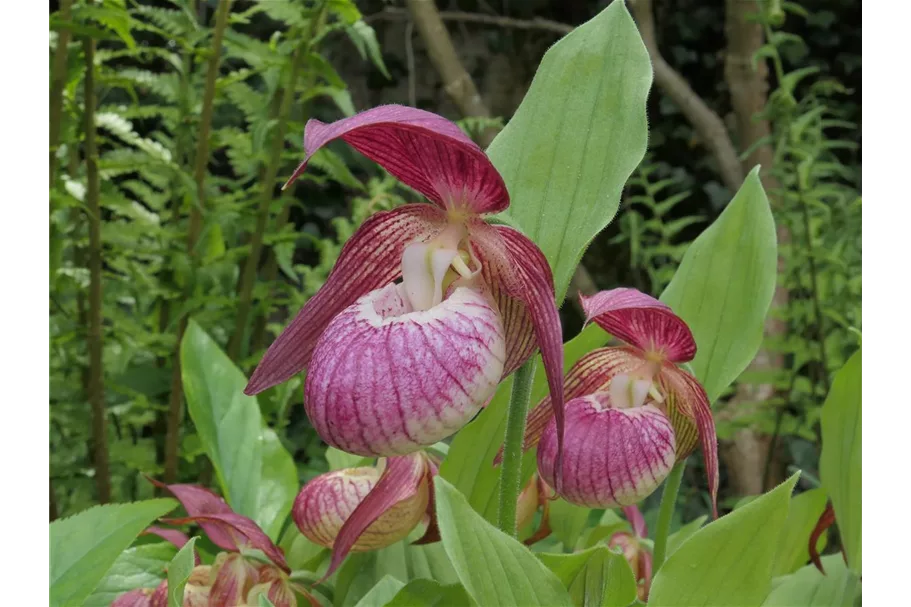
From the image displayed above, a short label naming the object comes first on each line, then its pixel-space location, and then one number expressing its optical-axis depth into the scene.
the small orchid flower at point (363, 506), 0.65
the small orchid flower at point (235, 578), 0.67
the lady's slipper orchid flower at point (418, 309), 0.60
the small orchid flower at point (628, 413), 0.65
